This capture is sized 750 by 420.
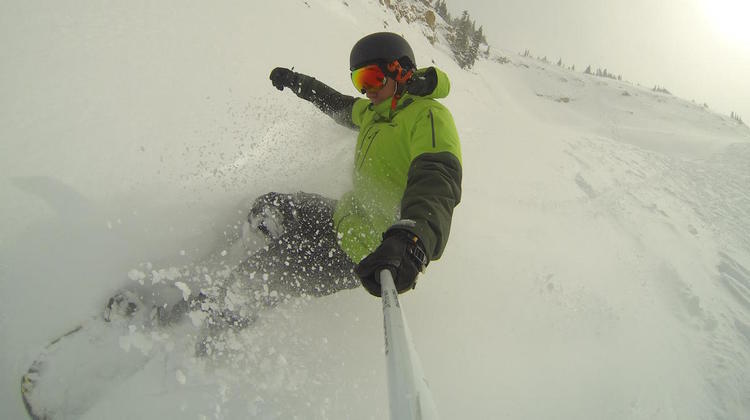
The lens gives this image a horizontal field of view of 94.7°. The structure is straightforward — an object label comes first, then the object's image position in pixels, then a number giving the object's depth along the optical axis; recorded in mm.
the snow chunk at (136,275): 1962
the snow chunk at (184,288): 1935
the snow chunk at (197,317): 1844
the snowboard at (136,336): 1465
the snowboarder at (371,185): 1820
